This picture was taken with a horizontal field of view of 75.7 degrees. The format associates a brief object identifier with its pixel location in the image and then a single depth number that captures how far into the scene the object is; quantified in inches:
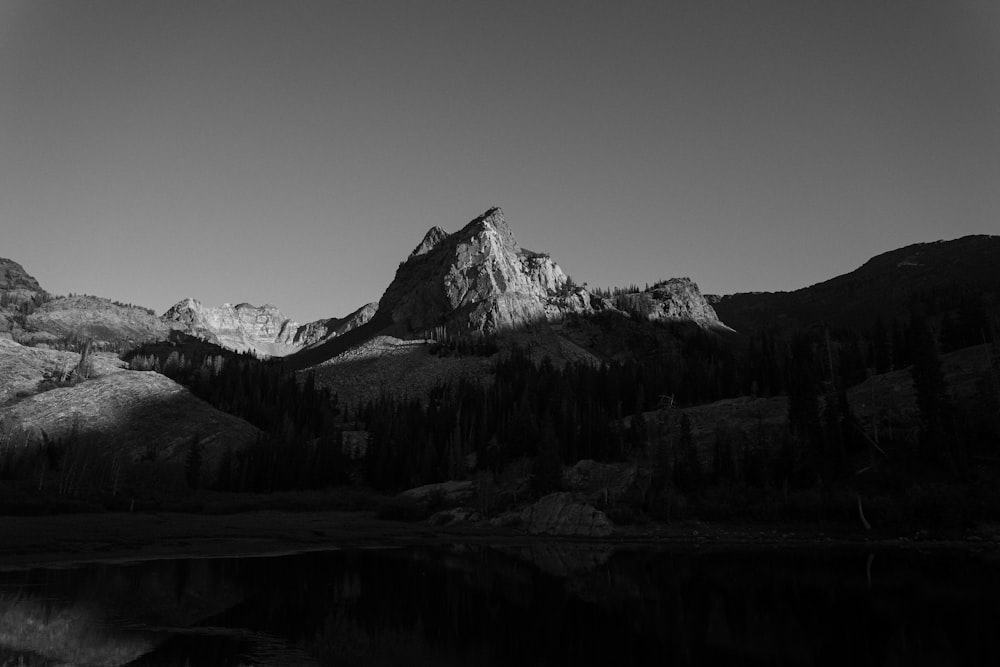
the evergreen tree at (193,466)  4849.9
